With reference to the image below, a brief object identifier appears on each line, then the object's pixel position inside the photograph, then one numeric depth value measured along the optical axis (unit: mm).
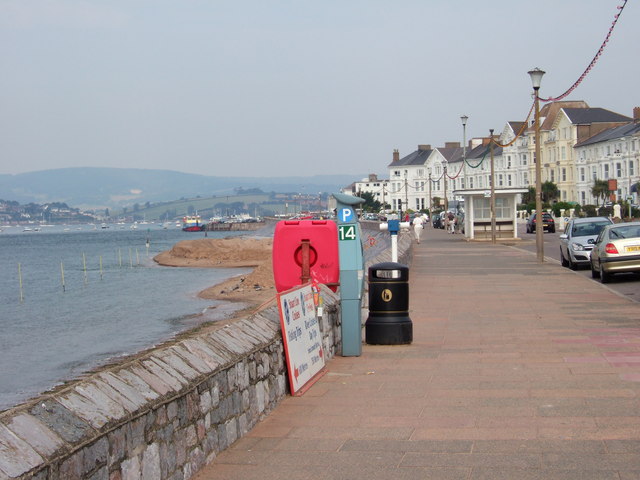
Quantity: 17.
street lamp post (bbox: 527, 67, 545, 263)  30172
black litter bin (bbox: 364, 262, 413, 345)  12766
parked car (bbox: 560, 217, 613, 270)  27562
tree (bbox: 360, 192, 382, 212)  175000
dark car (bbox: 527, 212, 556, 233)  63031
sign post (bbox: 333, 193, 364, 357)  11812
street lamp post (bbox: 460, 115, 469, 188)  55541
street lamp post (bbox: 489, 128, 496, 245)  46750
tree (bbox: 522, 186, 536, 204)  93500
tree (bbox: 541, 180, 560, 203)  97919
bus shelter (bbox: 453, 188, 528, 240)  49344
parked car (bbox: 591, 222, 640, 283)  22312
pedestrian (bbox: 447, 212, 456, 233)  69350
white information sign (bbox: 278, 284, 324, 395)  9117
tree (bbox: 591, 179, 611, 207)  83000
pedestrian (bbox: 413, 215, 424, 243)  50781
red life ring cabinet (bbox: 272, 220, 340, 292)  11945
